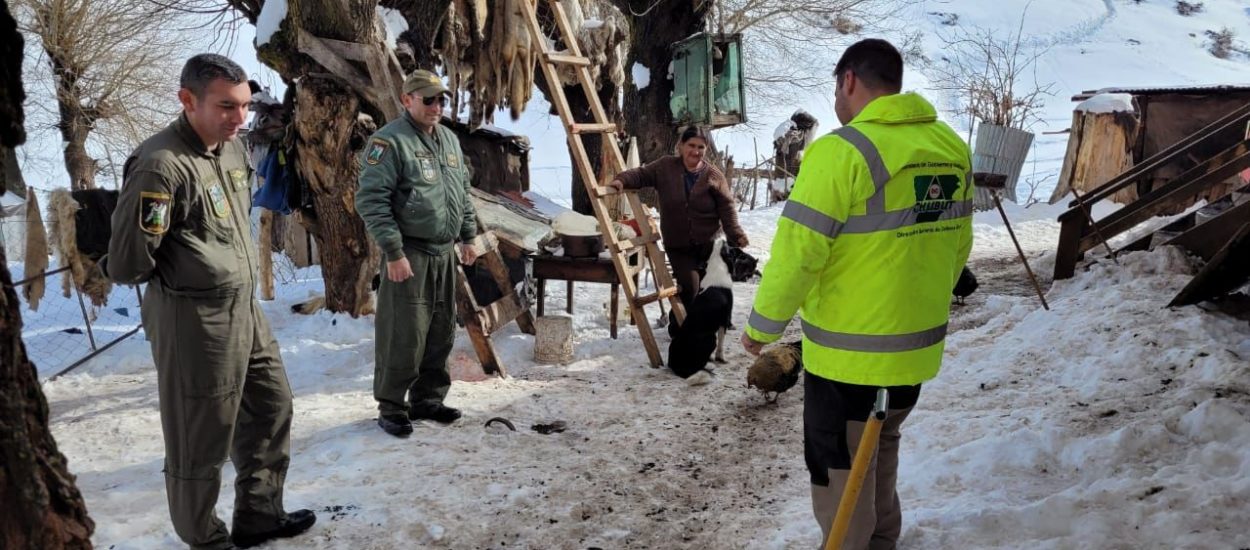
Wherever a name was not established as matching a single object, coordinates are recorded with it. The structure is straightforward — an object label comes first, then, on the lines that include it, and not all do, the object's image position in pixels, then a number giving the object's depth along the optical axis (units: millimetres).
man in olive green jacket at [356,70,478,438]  4285
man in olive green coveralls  2752
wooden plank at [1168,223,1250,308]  4664
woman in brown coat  6289
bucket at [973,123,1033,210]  16156
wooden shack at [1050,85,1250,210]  13023
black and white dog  5965
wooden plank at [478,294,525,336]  6084
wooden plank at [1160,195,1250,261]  6148
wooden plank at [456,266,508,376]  5824
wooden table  6785
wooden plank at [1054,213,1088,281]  7389
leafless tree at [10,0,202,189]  13742
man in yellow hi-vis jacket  2434
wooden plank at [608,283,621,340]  6988
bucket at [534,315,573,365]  6508
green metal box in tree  10047
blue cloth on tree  6594
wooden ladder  6176
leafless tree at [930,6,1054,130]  16359
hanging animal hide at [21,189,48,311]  7086
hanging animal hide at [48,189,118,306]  6215
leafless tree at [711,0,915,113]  15625
